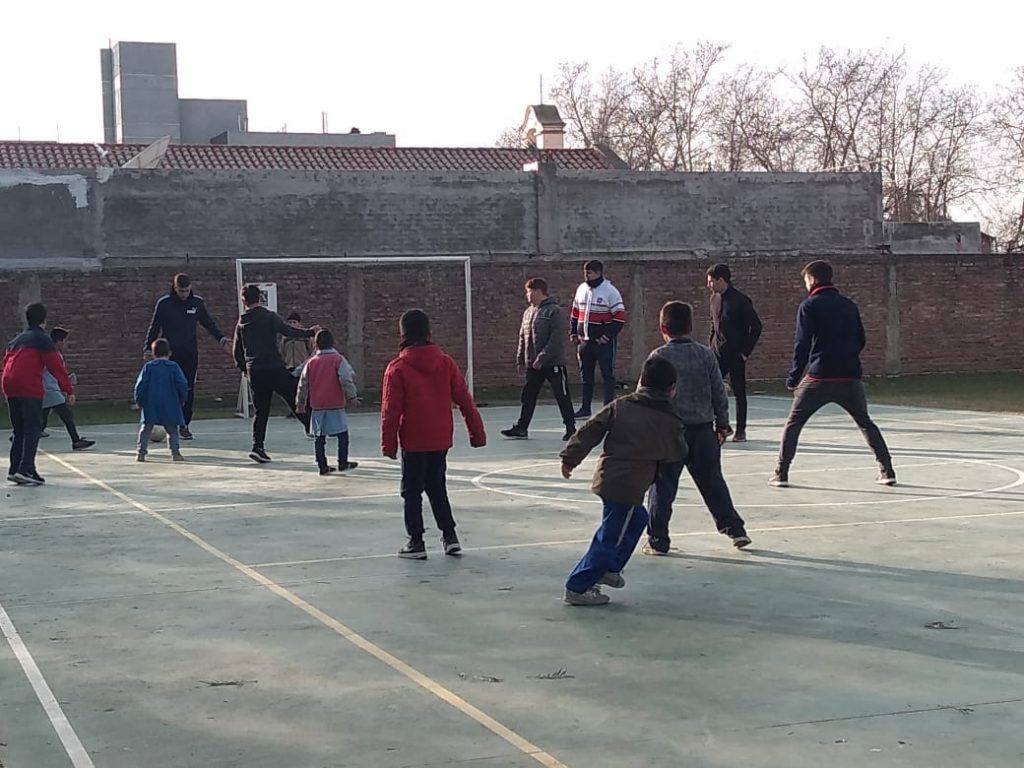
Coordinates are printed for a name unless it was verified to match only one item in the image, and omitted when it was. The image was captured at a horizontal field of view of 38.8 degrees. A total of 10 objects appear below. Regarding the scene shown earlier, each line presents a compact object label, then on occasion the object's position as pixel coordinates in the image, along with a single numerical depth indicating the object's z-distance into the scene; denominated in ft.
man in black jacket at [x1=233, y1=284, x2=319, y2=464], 48.93
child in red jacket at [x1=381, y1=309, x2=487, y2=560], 29.55
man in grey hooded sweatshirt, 53.21
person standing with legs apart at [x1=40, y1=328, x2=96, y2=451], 53.11
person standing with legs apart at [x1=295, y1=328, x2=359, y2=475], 44.65
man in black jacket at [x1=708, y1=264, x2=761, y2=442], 50.83
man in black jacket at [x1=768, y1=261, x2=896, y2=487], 38.63
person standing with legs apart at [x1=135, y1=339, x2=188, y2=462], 50.84
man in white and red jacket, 55.36
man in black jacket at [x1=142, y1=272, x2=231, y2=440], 57.21
